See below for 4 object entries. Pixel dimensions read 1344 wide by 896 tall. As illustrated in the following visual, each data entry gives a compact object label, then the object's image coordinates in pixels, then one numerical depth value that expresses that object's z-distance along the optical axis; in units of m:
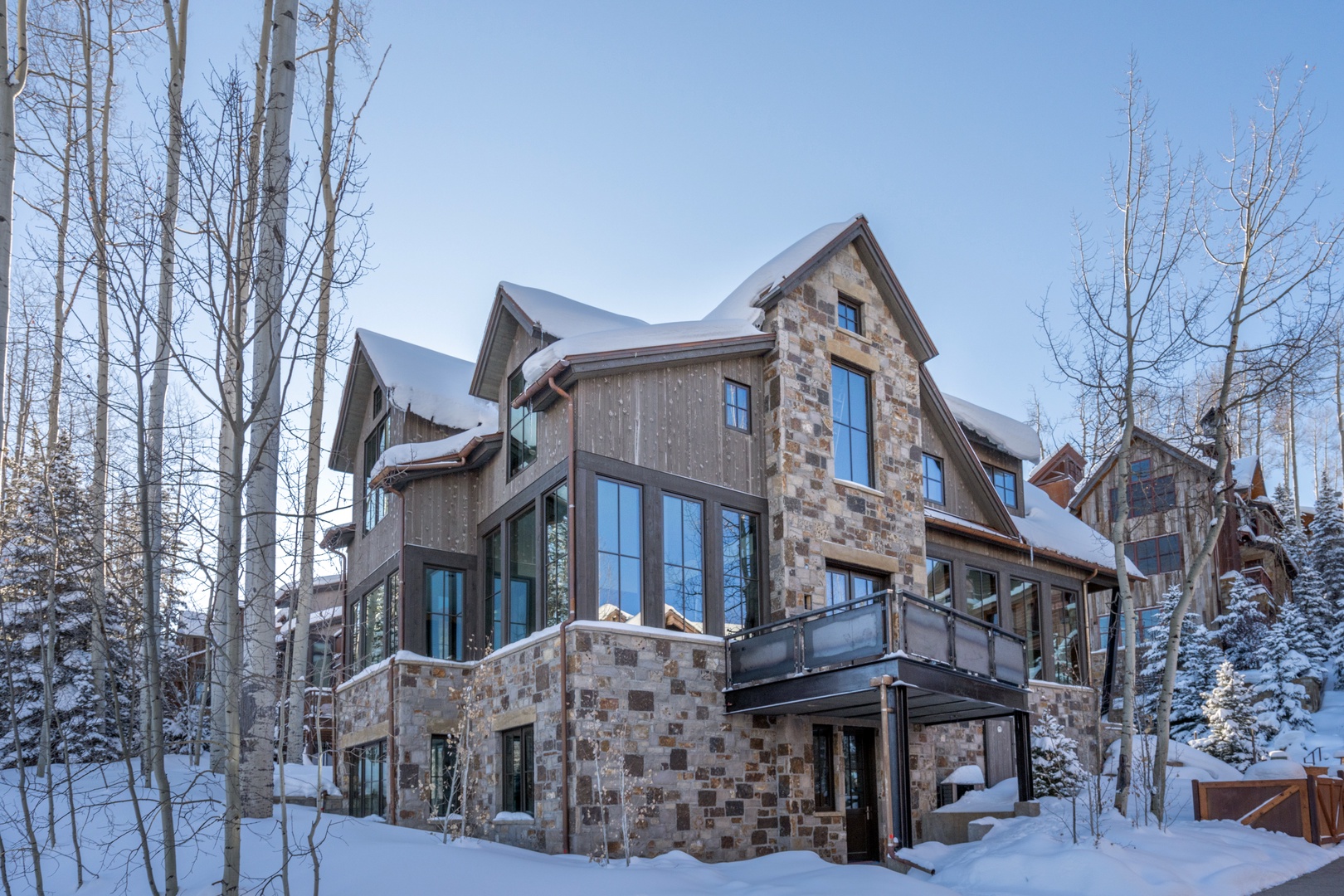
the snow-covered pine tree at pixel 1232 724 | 20.44
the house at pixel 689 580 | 12.77
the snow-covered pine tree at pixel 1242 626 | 31.36
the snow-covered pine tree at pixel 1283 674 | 27.72
